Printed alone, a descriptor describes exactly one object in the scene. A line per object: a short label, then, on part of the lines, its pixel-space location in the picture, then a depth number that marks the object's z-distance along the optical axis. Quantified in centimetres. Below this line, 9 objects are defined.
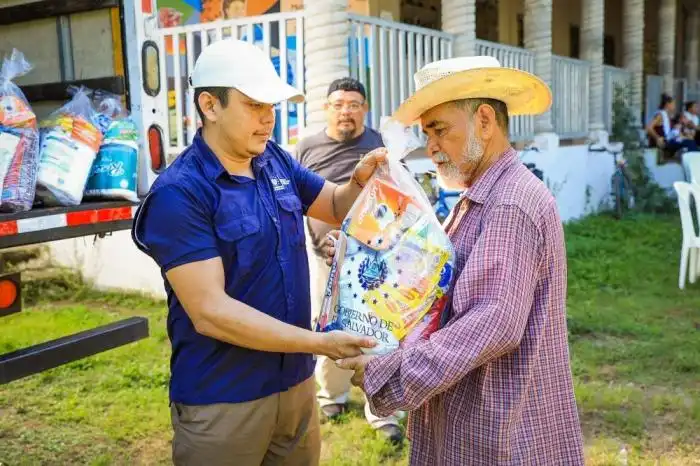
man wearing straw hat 164
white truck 271
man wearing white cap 186
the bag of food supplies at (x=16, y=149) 262
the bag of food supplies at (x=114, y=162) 300
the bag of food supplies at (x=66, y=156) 278
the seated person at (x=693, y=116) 1483
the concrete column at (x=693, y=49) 1836
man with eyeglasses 422
